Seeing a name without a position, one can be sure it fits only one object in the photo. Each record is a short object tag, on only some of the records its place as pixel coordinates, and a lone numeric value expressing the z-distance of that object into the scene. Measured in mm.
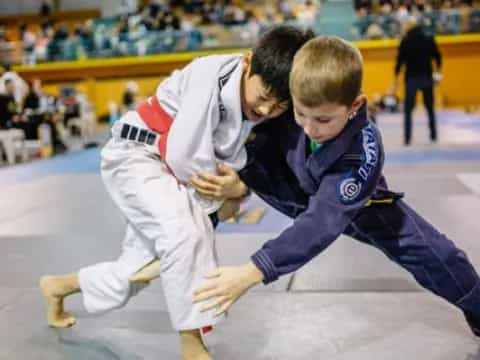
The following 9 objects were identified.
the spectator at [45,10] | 23725
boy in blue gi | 1868
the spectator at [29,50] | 17344
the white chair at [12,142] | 9578
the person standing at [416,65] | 9250
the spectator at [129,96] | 16003
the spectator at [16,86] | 10211
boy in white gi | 2145
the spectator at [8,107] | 9883
